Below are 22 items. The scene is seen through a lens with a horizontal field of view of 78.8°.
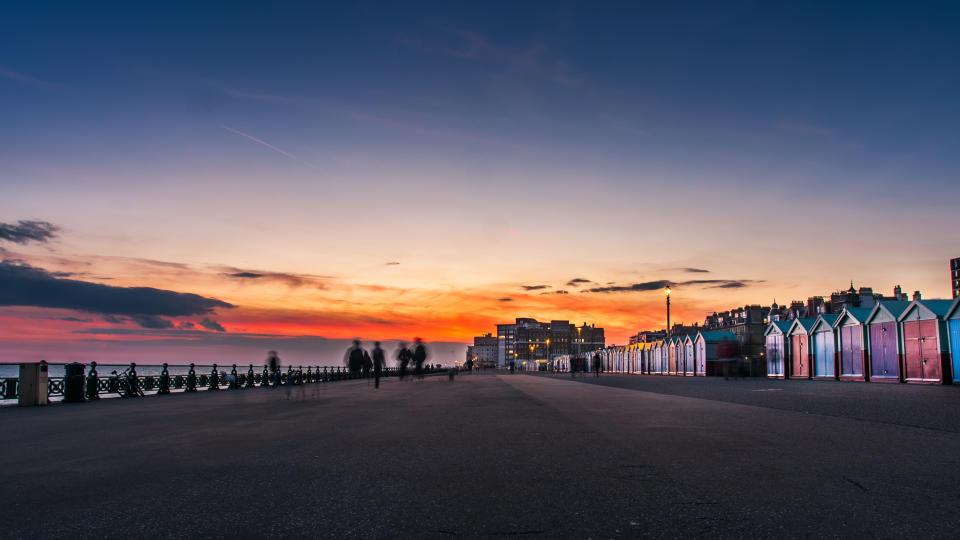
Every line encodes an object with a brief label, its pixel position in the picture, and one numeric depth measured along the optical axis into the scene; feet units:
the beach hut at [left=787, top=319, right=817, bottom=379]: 142.82
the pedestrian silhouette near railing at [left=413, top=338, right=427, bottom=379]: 124.31
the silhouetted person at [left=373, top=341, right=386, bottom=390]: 94.30
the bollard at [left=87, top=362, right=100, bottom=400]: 75.66
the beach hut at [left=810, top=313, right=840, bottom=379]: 131.75
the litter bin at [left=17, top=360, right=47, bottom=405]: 65.00
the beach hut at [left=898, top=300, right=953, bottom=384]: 99.76
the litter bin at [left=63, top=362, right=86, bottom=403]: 70.90
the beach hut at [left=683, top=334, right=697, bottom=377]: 205.94
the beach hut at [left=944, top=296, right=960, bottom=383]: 97.35
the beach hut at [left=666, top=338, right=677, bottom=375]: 226.58
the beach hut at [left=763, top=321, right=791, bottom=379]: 153.99
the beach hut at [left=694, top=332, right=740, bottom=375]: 179.22
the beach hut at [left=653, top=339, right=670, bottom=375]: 241.37
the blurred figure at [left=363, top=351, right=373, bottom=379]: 100.81
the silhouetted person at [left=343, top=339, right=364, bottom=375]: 93.45
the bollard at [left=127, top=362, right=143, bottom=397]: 83.05
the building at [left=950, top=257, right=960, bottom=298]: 641.81
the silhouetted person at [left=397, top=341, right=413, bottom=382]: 125.79
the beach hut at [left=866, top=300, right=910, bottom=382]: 111.55
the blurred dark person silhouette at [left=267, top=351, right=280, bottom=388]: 98.67
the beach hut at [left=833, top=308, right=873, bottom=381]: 120.37
